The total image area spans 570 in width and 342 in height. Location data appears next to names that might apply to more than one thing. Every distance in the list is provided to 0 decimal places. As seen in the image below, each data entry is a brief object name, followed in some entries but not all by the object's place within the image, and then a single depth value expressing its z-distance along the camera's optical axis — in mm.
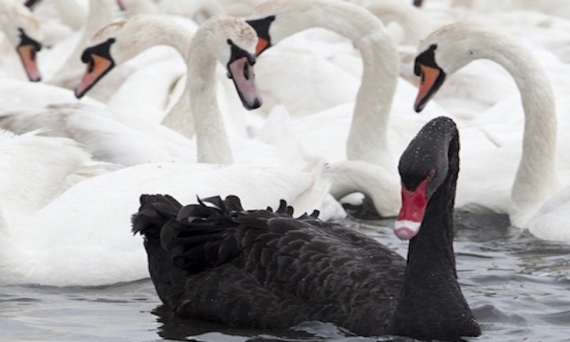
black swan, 11945
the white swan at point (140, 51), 20187
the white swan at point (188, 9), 31453
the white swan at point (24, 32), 24281
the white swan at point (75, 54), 24469
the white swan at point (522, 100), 17828
